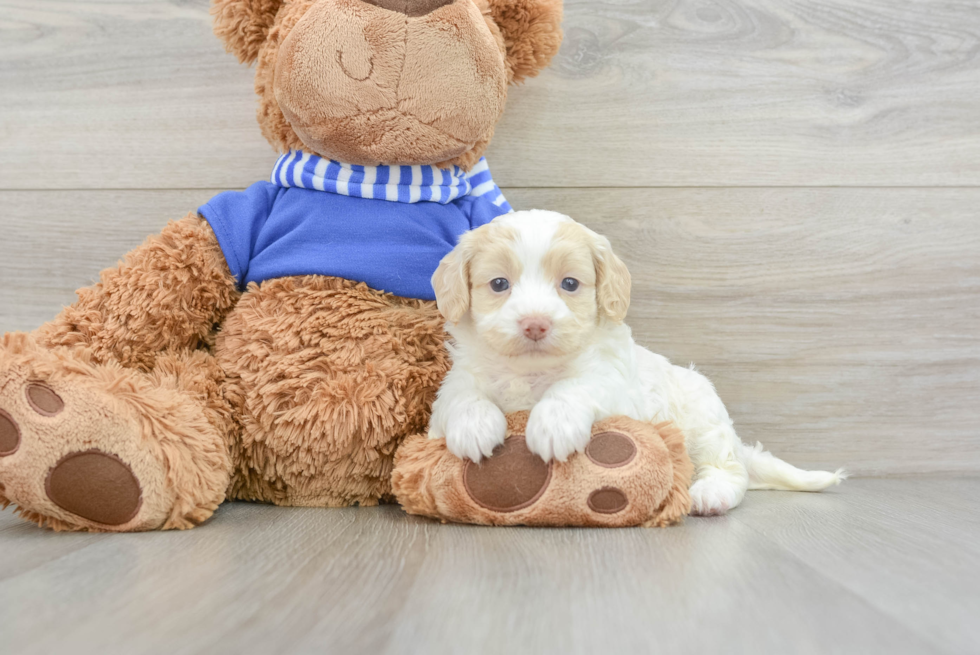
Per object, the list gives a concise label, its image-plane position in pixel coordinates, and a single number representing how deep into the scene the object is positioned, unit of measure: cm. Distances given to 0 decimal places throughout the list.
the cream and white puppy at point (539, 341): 68
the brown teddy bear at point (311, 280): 71
